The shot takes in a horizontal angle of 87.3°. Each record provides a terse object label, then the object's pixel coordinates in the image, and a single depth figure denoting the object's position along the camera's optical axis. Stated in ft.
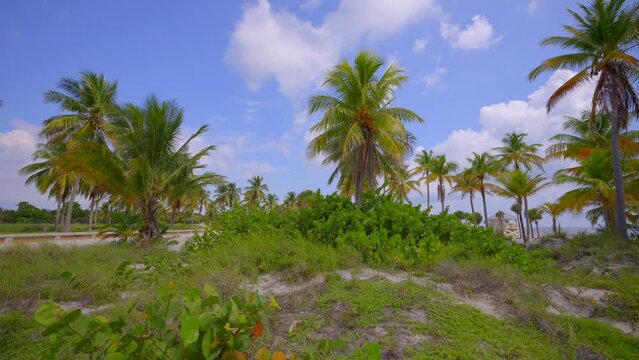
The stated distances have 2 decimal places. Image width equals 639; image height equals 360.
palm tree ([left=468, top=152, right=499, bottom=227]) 96.94
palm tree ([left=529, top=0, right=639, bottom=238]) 42.19
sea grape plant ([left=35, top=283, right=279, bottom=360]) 3.63
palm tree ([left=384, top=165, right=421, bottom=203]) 116.80
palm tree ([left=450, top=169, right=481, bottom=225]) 102.83
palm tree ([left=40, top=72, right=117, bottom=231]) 61.11
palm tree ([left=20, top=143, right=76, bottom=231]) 84.02
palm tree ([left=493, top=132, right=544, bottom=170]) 92.99
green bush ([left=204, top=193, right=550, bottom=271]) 21.02
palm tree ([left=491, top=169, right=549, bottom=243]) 80.28
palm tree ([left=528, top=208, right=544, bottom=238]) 177.50
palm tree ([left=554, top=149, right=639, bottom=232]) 52.80
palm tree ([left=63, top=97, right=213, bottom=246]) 37.35
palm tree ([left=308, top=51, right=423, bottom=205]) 42.65
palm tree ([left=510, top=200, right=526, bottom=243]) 181.18
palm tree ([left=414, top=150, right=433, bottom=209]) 112.16
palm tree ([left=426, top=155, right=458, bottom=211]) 109.81
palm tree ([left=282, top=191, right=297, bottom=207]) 199.62
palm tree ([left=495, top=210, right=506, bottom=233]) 201.69
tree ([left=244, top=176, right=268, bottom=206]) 185.78
